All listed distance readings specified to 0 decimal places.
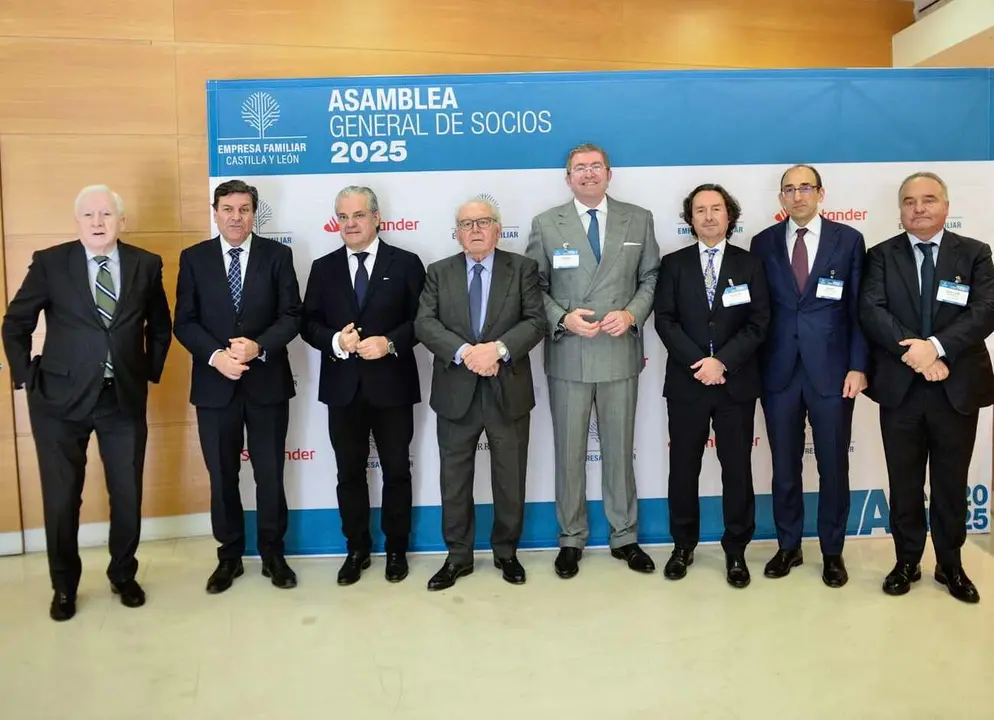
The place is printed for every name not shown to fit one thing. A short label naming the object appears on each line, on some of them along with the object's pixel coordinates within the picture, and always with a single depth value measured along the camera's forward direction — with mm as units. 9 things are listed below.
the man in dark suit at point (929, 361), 3336
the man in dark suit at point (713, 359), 3576
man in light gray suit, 3727
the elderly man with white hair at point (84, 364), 3352
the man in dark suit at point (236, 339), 3582
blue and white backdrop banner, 4000
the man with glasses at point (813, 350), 3576
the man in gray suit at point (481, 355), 3547
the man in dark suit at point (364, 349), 3643
